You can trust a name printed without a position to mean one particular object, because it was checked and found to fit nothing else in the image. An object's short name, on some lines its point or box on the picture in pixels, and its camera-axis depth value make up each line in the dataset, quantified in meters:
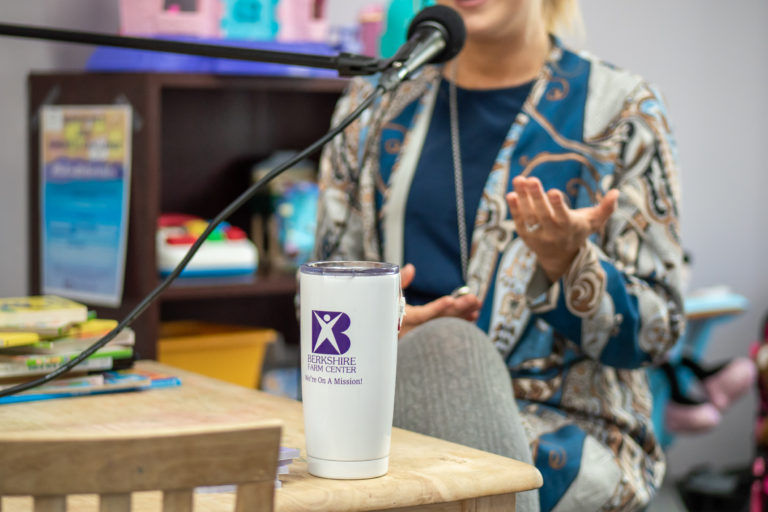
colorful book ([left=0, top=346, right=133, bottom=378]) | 1.91
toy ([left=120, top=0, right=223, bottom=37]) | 3.04
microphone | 1.78
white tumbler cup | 1.54
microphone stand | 1.70
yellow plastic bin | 3.28
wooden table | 1.53
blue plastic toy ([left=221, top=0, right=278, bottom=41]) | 3.14
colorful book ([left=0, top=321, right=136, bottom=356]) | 1.94
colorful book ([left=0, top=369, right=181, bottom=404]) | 1.89
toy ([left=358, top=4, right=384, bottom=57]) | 3.48
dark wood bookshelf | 3.01
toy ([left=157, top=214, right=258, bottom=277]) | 3.09
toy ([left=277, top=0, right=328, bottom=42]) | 3.22
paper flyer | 3.03
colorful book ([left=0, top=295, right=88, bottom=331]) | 1.95
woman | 2.06
